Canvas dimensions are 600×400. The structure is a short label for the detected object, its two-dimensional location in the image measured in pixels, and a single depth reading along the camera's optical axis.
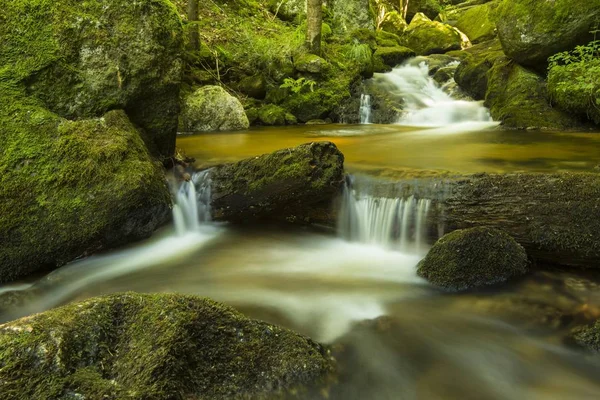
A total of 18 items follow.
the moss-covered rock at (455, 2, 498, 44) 18.56
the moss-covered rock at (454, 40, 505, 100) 11.28
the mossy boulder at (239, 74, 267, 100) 11.56
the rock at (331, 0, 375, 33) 16.12
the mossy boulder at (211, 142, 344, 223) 4.86
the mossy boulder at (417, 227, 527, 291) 3.72
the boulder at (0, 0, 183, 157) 4.32
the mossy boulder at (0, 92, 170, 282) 3.77
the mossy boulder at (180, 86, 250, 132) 10.09
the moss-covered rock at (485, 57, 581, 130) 8.96
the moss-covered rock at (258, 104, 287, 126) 11.07
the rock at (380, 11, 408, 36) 20.11
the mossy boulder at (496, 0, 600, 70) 8.19
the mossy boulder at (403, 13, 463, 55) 17.67
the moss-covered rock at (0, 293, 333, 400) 1.81
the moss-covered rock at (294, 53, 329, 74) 12.03
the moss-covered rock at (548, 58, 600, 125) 7.52
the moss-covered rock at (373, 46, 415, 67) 14.79
